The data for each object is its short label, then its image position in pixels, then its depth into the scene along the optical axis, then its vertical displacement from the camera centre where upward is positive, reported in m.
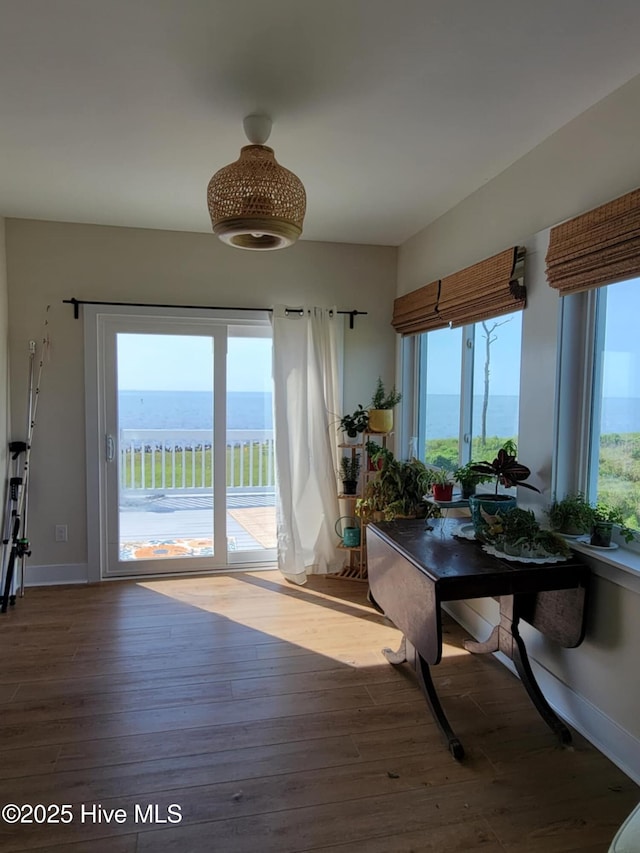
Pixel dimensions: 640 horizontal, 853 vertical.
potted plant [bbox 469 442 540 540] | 2.22 -0.34
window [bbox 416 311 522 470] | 2.68 +0.07
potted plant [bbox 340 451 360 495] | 3.68 -0.52
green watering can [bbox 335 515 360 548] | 3.68 -0.98
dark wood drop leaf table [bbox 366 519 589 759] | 1.87 -0.74
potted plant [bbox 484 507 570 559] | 1.98 -0.53
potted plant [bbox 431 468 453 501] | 2.80 -0.48
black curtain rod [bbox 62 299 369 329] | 3.41 +0.62
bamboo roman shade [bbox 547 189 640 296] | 1.75 +0.58
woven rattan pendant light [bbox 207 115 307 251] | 1.94 +0.77
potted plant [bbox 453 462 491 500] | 2.59 -0.39
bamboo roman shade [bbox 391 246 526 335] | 2.41 +0.58
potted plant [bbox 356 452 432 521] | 3.03 -0.52
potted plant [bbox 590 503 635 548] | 1.93 -0.46
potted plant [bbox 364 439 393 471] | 3.40 -0.36
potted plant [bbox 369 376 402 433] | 3.49 -0.08
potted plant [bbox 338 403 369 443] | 3.57 -0.16
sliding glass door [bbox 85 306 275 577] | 3.57 -0.32
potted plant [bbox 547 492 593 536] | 2.05 -0.45
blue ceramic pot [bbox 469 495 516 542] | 2.22 -0.46
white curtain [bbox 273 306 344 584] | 3.63 -0.22
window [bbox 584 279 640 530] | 1.94 +0.00
